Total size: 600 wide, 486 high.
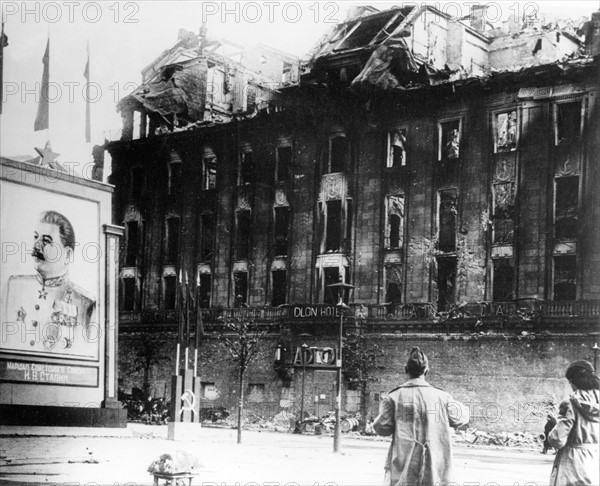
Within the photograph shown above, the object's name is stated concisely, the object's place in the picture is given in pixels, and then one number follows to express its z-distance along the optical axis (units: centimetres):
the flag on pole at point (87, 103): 1020
